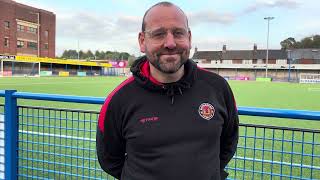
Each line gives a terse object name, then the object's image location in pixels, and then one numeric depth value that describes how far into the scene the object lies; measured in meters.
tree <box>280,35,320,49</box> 132.75
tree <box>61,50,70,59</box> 166.98
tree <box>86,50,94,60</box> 174.38
